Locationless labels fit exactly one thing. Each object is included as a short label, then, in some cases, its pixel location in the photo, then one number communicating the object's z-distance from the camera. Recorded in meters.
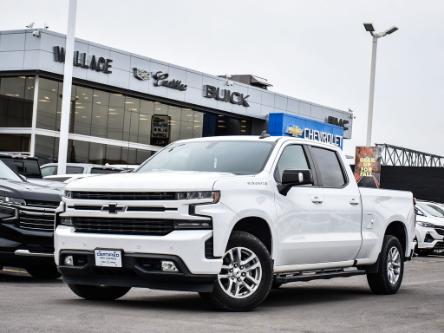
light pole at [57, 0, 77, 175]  25.27
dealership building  38.44
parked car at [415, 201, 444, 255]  26.22
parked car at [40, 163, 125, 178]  20.33
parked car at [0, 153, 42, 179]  14.88
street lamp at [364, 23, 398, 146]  37.09
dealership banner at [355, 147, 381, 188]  37.34
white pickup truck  8.96
